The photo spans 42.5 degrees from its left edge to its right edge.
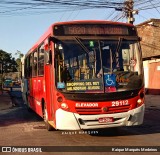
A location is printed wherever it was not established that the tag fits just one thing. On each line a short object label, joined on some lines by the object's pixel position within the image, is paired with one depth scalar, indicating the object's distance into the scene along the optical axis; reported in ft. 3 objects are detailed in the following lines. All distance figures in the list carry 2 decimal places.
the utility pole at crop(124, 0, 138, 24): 46.53
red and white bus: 17.15
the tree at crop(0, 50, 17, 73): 175.25
